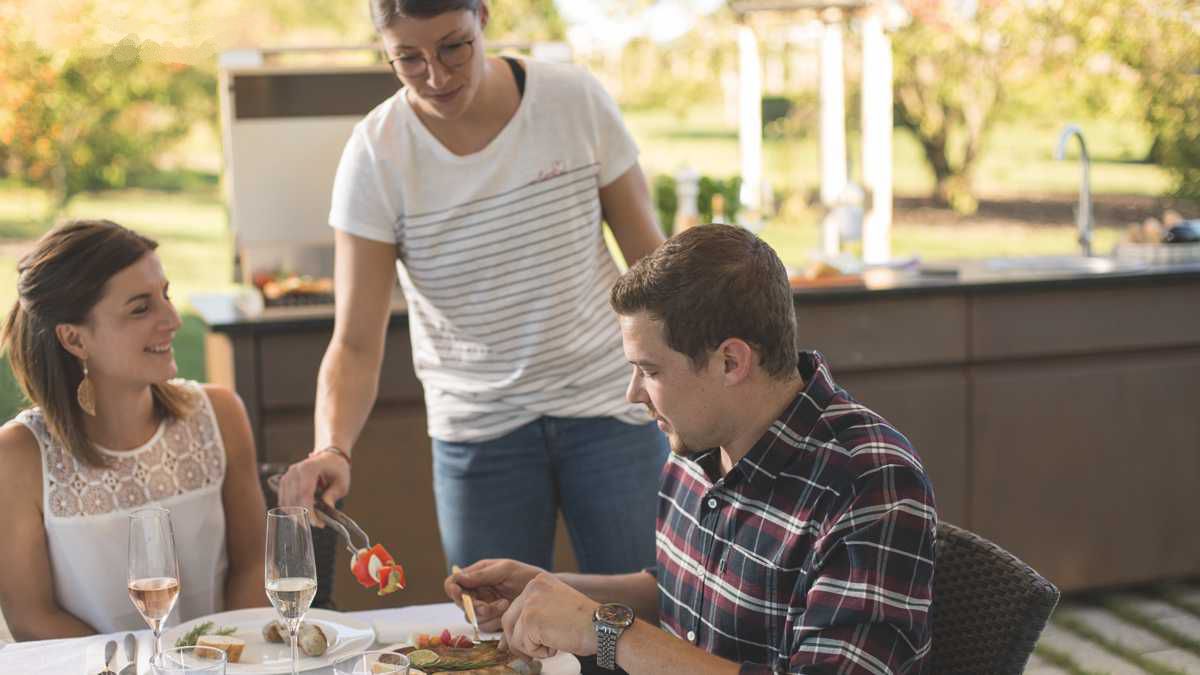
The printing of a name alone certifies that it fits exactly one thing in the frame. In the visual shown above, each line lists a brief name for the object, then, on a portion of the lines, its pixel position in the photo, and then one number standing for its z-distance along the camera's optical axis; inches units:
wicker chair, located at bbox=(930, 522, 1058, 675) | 59.5
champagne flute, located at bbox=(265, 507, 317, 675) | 60.1
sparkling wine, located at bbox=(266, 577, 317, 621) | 60.0
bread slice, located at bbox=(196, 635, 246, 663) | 63.8
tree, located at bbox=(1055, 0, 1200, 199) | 323.0
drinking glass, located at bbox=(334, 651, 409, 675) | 54.1
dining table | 63.8
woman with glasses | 89.5
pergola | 185.0
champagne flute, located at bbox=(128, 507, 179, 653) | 60.5
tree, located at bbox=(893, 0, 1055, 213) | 329.7
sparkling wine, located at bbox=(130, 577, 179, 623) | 60.6
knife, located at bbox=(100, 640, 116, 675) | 61.3
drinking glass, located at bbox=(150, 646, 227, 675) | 52.1
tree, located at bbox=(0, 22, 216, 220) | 298.8
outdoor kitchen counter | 143.2
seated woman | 81.2
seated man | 55.5
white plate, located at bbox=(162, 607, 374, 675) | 63.1
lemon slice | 61.4
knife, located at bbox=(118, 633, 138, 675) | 61.1
